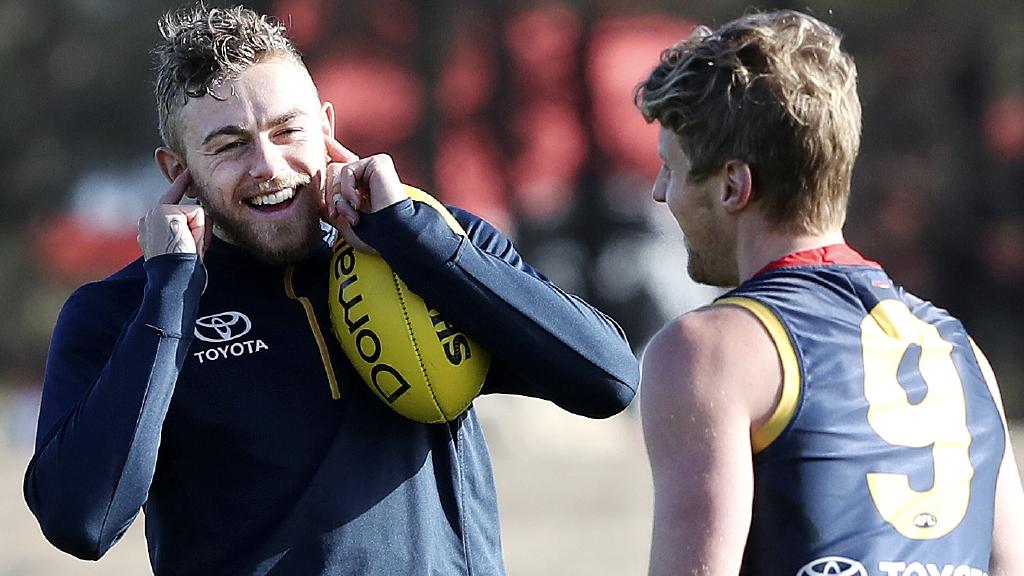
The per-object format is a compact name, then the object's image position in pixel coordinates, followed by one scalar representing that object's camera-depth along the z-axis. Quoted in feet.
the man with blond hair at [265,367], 43.42
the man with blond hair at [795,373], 42.60
